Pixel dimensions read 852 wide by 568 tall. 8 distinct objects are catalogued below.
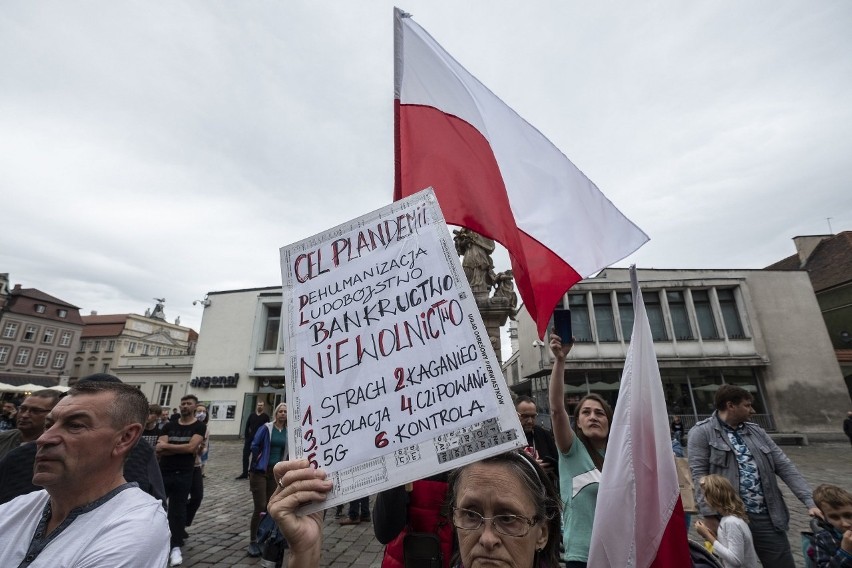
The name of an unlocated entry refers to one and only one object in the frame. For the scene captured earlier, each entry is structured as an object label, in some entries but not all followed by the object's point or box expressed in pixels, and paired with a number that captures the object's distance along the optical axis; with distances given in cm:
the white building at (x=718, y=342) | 2123
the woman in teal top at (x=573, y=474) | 266
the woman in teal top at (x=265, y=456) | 540
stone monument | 827
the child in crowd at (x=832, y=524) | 274
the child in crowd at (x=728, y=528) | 309
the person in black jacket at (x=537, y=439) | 397
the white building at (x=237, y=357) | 2408
